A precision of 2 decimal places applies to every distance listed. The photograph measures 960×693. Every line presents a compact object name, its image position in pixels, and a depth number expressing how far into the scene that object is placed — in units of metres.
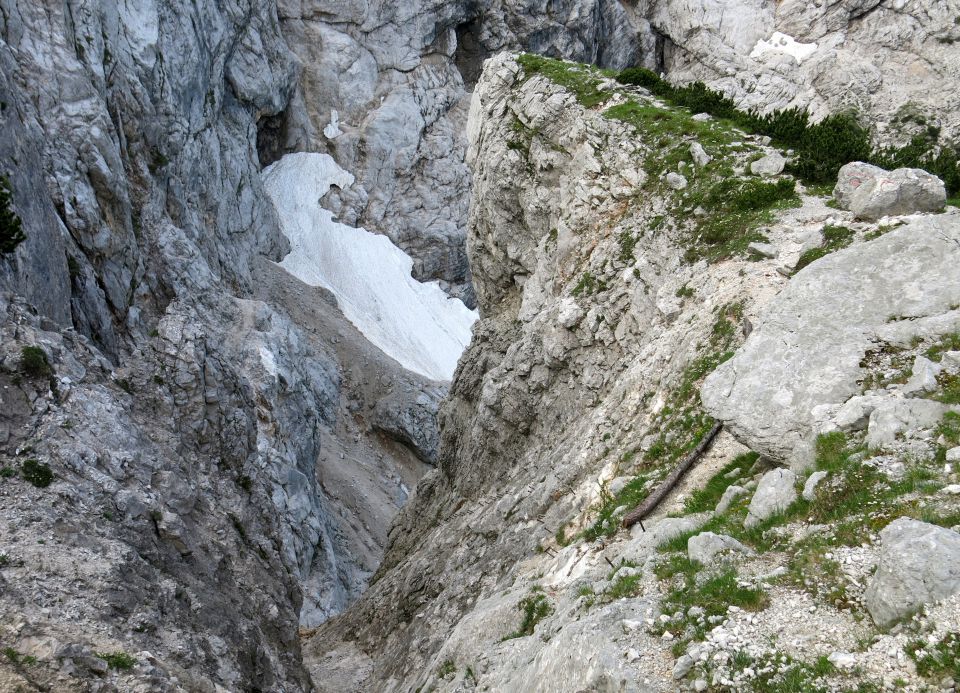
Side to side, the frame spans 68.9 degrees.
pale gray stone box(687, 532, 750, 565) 8.20
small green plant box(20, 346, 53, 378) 15.17
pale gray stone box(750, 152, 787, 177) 19.47
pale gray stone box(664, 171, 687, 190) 21.02
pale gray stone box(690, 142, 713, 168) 21.09
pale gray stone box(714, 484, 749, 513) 9.65
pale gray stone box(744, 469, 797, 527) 8.50
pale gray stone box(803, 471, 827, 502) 8.22
